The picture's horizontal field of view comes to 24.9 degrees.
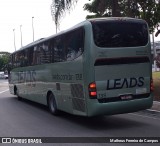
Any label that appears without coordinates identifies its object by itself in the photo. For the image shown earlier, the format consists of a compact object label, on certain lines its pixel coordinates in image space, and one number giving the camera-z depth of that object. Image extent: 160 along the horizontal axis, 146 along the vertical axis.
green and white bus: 10.79
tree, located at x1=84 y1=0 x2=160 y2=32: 19.62
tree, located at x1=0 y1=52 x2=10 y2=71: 106.19
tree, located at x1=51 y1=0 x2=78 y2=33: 20.19
